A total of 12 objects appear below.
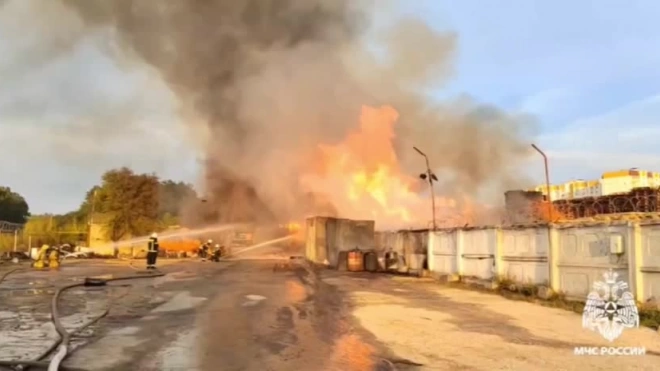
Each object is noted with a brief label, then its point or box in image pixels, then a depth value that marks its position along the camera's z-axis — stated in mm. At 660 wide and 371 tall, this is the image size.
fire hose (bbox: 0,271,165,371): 6113
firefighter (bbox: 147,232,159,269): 24016
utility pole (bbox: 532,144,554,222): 20312
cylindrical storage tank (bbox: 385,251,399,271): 25948
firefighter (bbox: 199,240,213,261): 36428
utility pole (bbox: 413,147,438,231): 25548
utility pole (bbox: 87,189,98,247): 49912
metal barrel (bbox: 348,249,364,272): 26586
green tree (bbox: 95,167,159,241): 48938
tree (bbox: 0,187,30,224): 72875
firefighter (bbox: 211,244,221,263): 34559
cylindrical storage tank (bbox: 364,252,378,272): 26594
